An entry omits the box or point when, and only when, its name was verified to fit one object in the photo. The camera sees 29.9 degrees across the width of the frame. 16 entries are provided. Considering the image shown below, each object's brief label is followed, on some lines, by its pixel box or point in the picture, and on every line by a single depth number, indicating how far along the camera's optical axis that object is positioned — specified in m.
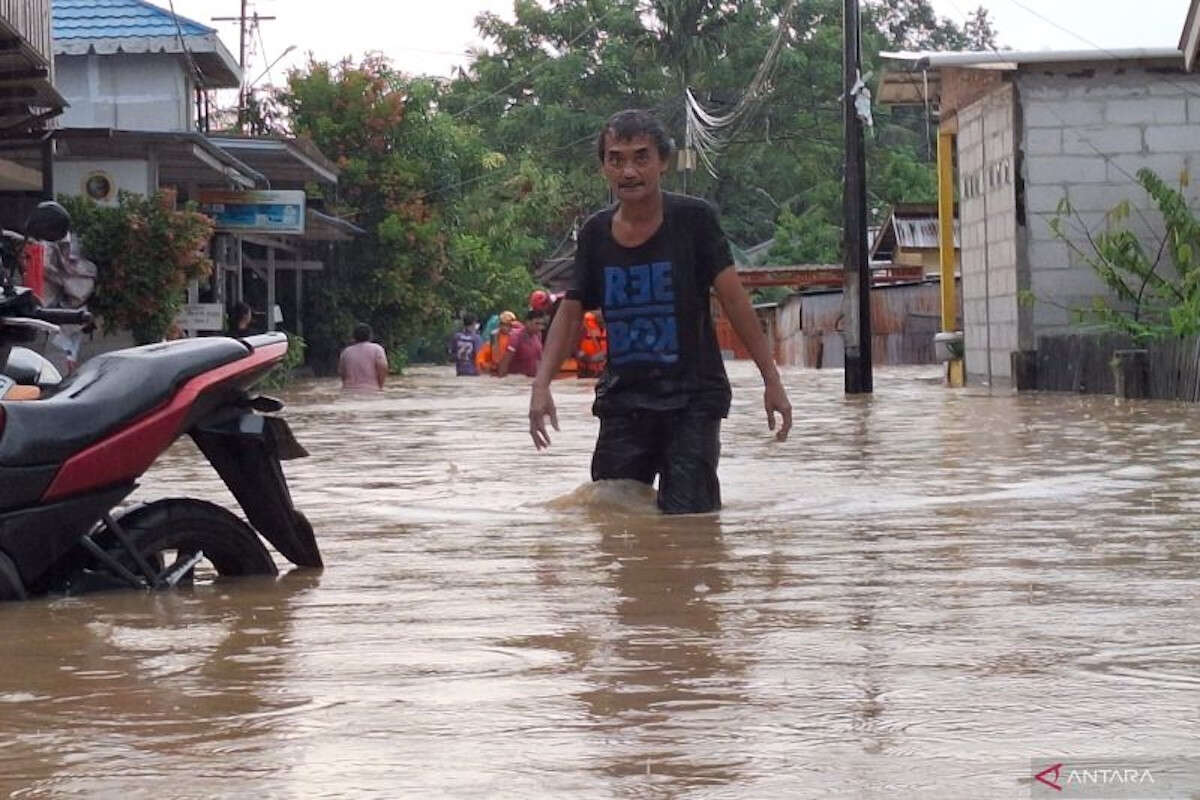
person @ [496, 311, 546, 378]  33.25
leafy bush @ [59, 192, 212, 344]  22.89
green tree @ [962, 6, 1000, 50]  83.38
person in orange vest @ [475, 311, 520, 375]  36.84
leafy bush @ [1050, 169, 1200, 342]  20.86
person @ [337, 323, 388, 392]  26.45
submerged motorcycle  5.74
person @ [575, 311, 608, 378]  30.16
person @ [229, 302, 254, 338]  23.80
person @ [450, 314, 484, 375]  39.47
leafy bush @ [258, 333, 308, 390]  29.58
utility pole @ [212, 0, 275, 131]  54.84
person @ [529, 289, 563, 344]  31.70
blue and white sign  28.97
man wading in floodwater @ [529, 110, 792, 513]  8.19
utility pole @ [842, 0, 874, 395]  24.78
